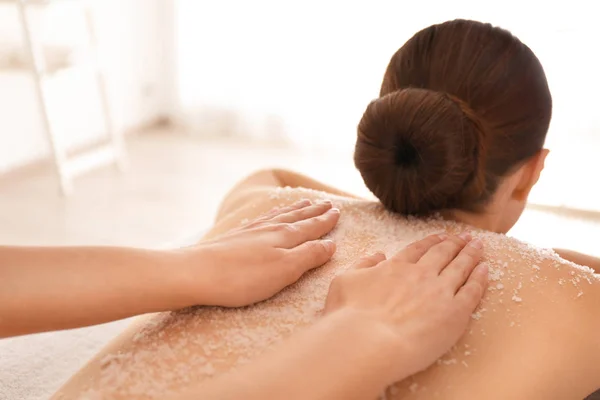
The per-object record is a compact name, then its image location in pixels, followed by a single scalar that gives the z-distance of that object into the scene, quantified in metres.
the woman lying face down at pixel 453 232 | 0.81
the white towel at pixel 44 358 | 1.17
